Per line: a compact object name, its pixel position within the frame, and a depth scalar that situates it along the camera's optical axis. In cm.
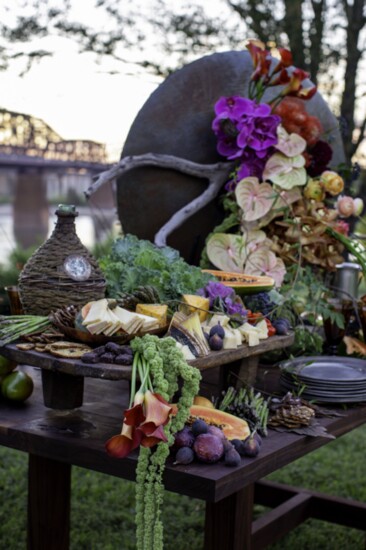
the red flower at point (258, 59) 279
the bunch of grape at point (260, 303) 235
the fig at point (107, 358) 172
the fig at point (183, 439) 170
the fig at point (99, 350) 175
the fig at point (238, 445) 174
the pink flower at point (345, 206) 295
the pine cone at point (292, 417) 197
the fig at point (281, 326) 221
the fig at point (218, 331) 195
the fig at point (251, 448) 173
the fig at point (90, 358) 172
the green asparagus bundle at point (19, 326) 191
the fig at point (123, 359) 170
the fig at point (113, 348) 174
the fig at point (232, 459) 166
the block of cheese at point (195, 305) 203
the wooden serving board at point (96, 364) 168
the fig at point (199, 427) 173
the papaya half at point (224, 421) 181
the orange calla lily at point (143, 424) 151
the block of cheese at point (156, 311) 189
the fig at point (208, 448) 168
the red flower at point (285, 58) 278
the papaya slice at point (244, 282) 230
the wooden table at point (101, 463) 165
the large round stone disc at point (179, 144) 300
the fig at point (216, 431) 174
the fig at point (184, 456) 167
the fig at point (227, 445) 171
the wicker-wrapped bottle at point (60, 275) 201
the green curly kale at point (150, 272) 211
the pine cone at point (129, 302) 201
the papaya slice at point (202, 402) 195
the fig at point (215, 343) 192
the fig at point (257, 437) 179
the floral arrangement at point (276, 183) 276
